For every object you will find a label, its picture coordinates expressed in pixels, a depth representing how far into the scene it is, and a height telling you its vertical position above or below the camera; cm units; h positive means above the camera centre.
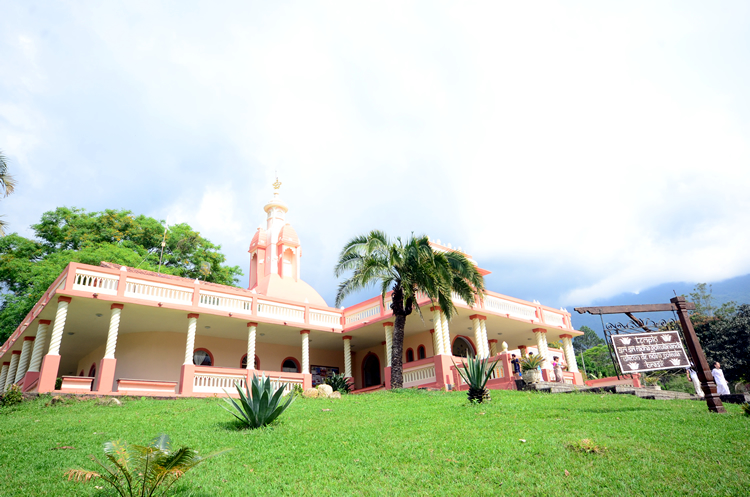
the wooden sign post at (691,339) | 899 +107
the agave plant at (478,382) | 1130 +67
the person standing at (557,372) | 1756 +118
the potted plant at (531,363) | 1535 +138
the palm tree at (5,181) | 1408 +754
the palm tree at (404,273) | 1591 +470
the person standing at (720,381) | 1234 +28
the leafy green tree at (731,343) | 2669 +272
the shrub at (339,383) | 1772 +140
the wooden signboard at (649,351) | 980 +94
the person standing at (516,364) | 1659 +151
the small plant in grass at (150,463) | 473 -25
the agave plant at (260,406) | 891 +40
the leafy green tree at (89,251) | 2328 +1046
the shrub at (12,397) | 1237 +127
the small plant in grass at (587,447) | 620 -56
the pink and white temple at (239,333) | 1500 +377
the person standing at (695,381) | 1449 +39
